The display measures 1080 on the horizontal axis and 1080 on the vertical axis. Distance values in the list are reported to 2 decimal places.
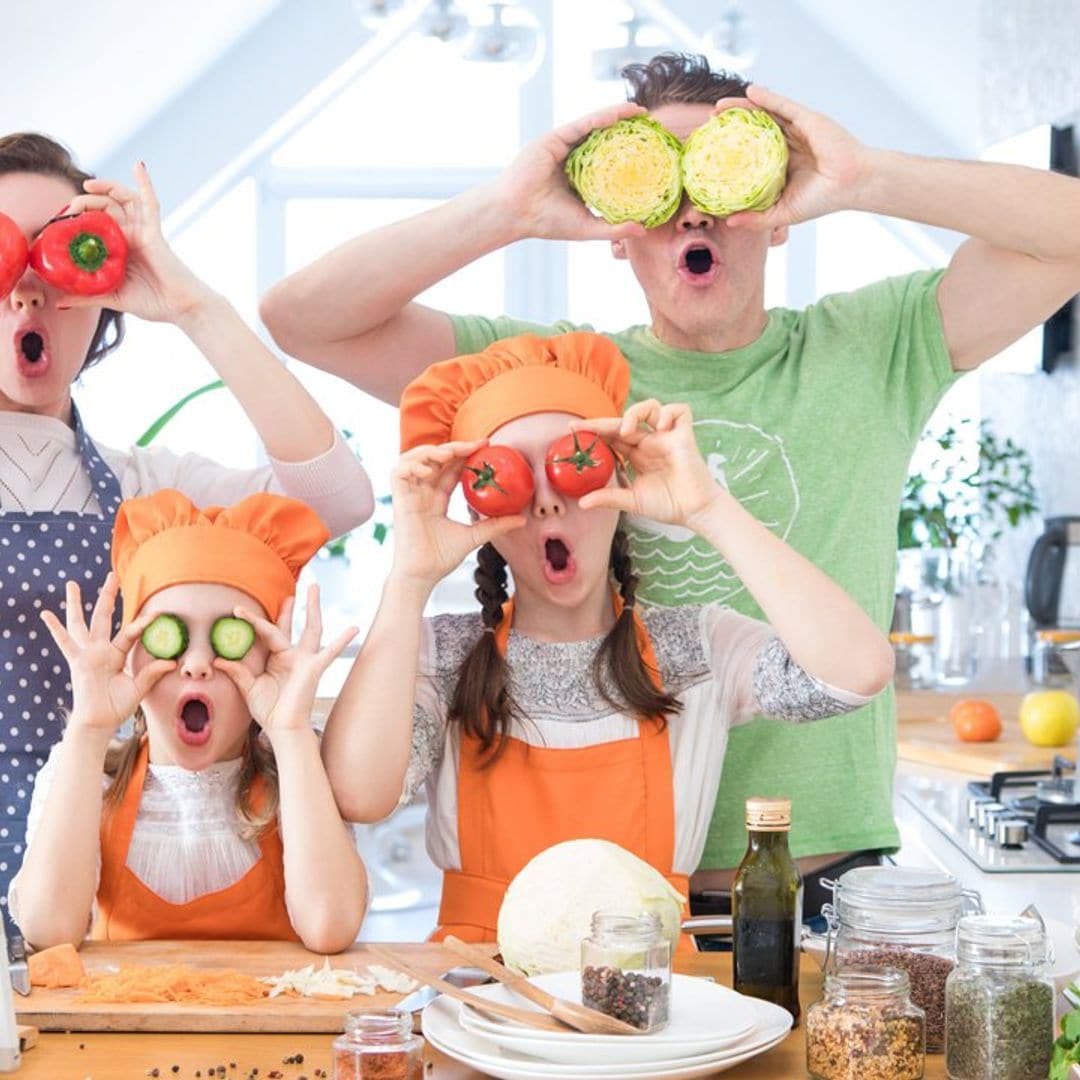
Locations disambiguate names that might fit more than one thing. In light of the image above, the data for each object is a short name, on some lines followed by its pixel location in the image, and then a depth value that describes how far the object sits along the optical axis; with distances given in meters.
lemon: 3.34
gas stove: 2.58
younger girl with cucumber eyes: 1.79
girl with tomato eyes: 1.83
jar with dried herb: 1.33
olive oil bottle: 1.51
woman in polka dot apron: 2.01
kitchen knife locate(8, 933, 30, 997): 1.57
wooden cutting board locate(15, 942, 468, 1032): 1.51
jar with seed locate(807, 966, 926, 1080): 1.35
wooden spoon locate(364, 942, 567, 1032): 1.38
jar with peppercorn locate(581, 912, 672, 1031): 1.39
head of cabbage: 1.56
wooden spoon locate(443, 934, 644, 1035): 1.38
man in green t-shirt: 1.99
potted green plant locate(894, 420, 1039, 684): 4.09
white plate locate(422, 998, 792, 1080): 1.33
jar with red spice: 1.31
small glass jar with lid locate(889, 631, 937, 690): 4.07
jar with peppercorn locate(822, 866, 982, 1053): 1.49
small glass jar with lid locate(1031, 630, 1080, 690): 3.88
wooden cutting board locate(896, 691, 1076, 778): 3.20
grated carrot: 1.56
